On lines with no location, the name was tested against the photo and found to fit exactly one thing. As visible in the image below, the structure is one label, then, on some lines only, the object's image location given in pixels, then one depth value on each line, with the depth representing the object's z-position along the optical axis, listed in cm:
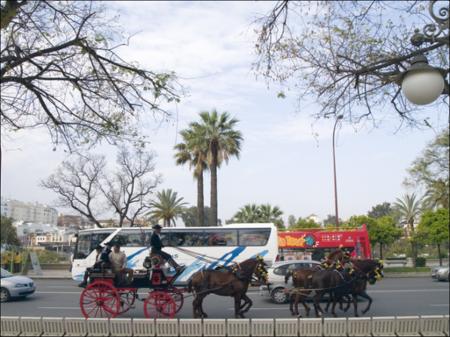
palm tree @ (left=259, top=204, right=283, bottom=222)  5528
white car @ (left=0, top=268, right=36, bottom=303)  1859
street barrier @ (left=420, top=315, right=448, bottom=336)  856
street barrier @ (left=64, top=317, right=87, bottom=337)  907
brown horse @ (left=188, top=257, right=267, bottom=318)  1243
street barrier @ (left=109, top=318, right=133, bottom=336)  904
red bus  3010
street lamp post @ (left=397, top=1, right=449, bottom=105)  627
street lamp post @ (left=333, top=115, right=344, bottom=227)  3381
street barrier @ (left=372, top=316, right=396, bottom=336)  868
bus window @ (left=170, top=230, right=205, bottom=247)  2317
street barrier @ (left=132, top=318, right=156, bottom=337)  897
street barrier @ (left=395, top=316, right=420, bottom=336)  864
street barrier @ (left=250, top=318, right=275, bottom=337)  862
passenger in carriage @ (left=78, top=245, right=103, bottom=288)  1347
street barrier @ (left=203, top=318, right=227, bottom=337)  871
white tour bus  2312
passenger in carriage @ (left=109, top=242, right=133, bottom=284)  1316
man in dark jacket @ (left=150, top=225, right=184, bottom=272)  1302
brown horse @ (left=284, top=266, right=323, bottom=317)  1340
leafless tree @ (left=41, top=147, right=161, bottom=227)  3644
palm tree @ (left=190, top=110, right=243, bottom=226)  3641
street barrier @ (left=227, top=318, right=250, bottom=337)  866
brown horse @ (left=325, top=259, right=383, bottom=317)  1353
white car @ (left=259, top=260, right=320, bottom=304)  1719
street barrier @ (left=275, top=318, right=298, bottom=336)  859
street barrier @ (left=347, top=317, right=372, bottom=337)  859
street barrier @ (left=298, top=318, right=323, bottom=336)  864
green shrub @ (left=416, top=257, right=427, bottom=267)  3896
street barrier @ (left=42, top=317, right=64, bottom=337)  911
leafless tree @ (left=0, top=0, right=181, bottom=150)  932
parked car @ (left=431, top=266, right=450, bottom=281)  2595
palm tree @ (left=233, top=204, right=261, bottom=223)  5477
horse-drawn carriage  1283
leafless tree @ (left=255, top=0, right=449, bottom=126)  836
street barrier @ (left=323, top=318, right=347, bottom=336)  860
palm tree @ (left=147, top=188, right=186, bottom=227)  5019
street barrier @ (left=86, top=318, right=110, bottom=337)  902
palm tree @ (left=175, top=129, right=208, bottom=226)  3691
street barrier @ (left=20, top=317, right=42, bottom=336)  908
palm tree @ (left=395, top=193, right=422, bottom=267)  5716
